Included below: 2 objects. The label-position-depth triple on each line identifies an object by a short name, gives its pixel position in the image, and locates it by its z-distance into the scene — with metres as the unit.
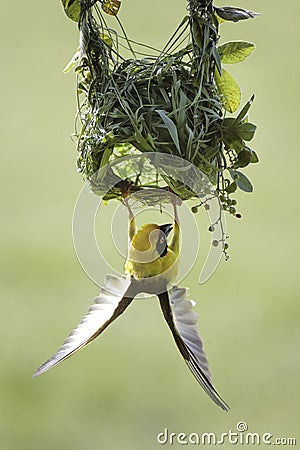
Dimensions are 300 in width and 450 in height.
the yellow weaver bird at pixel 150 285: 4.80
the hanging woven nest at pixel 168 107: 4.79
